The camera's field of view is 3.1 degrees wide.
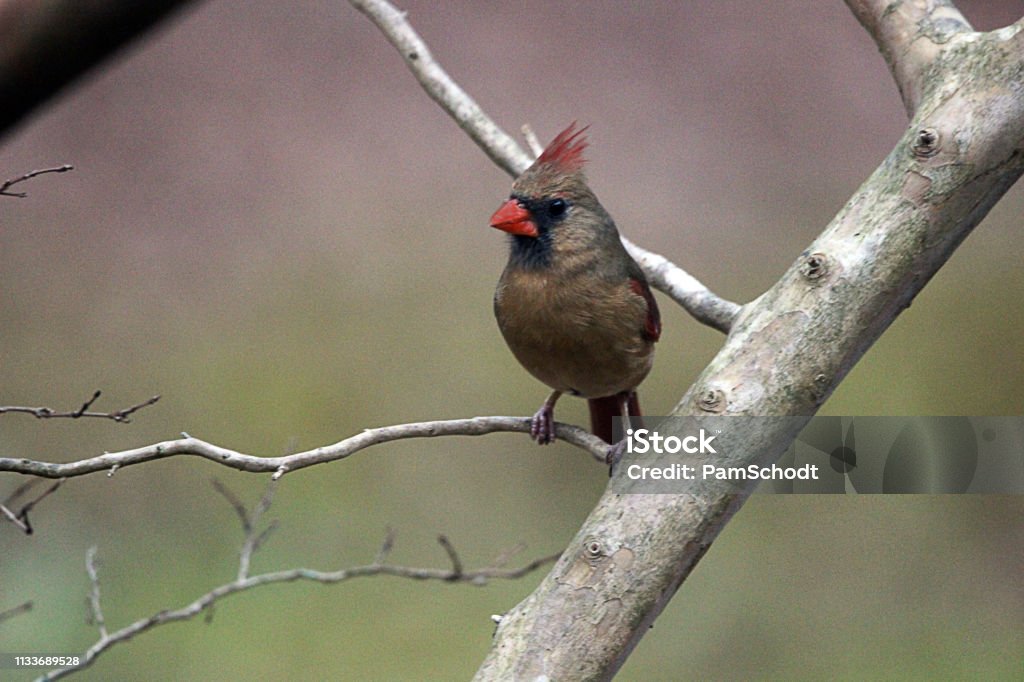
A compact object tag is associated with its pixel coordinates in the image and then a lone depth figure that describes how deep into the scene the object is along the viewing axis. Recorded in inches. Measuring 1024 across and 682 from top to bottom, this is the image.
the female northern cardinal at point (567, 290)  321.3
